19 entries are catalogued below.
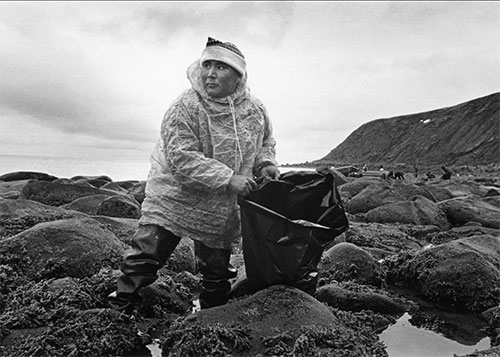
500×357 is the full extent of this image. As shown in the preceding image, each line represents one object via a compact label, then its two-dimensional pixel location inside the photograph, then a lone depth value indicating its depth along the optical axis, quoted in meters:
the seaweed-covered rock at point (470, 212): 11.52
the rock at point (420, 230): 10.77
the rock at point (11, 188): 13.69
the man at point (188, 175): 4.39
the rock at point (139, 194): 14.05
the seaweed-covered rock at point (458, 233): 9.73
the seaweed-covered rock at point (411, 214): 11.83
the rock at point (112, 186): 16.05
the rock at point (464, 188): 19.30
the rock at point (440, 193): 16.28
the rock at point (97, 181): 18.20
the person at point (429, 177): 30.14
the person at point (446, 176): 29.34
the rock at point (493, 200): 13.10
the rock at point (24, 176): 19.80
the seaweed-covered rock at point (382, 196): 14.18
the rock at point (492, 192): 17.44
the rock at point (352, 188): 18.08
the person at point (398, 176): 29.65
